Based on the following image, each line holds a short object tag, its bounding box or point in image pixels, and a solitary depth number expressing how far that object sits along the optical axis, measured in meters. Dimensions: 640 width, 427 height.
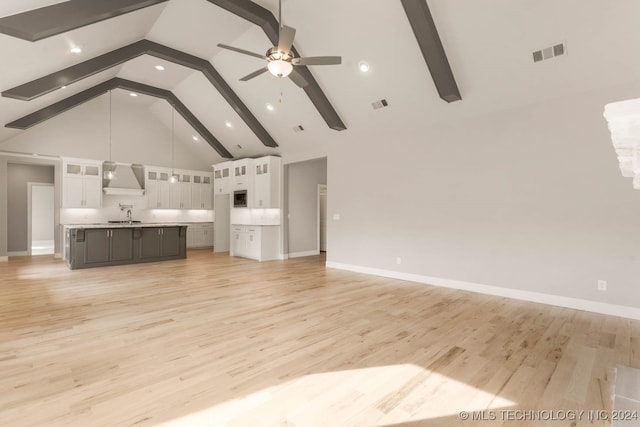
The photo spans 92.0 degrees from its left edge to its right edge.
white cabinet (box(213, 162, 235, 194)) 9.52
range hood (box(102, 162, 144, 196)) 8.77
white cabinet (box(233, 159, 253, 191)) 8.84
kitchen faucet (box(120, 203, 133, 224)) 9.36
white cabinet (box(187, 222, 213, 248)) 10.80
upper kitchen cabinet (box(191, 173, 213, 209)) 10.76
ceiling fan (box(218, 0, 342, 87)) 3.40
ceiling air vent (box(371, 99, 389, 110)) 5.60
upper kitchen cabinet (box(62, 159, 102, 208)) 8.26
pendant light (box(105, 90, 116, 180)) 8.37
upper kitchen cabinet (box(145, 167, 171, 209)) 9.73
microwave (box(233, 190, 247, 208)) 8.91
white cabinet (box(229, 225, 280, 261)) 8.28
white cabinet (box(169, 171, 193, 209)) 10.23
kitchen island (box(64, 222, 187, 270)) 6.82
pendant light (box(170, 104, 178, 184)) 10.04
